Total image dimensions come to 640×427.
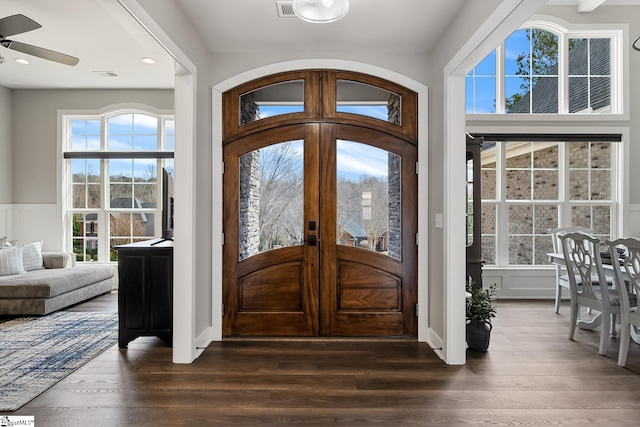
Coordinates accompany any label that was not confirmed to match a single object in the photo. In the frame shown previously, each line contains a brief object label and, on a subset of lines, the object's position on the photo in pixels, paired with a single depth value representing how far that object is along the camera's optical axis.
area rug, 2.66
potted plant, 3.39
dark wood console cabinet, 3.41
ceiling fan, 3.18
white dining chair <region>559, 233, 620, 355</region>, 3.36
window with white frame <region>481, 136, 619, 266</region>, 5.45
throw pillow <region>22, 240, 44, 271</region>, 5.19
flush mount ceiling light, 2.39
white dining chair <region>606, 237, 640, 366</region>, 2.91
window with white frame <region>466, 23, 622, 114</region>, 5.39
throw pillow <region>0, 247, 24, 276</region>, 4.86
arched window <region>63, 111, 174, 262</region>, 6.14
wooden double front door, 3.78
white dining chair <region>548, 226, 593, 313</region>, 4.72
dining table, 3.40
